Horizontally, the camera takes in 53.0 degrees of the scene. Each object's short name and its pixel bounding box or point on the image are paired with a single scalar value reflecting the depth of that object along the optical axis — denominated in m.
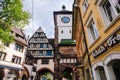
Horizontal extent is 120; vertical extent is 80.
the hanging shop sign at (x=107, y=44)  4.72
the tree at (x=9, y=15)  10.40
